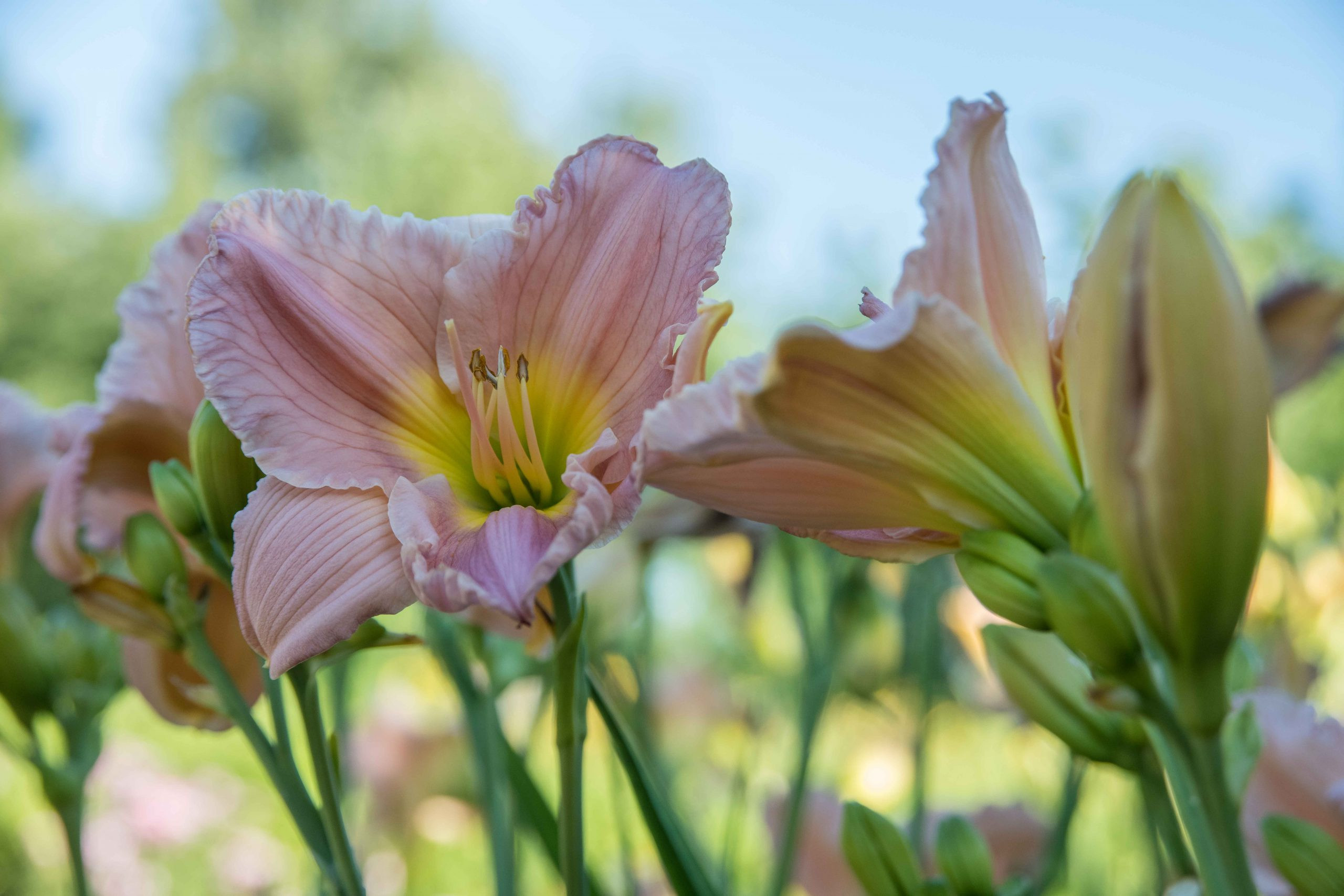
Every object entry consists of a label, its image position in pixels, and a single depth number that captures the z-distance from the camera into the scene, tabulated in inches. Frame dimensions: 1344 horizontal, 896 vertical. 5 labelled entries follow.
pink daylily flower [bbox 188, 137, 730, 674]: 10.9
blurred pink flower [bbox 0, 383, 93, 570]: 20.7
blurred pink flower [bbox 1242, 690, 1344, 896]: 13.6
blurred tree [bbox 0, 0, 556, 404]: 305.7
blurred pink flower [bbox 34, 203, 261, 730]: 14.2
